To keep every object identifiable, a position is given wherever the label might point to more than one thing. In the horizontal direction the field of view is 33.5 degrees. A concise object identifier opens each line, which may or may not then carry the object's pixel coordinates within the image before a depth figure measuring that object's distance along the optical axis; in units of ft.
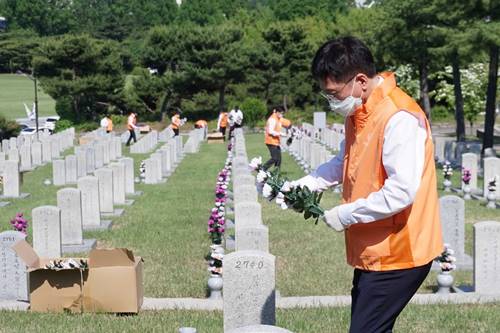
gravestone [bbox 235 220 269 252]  30.63
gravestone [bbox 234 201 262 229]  37.91
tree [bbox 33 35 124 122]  182.70
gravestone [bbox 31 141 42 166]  98.95
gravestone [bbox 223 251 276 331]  21.57
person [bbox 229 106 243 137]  135.85
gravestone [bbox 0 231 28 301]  30.32
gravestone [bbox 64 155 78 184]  76.48
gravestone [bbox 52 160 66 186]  75.97
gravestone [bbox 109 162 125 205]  60.54
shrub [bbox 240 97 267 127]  185.26
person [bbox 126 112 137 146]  128.77
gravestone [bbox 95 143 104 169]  93.97
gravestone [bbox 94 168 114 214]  54.49
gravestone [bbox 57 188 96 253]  41.93
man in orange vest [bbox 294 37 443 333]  13.61
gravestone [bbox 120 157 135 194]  66.95
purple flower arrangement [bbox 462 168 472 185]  60.54
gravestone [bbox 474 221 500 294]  30.27
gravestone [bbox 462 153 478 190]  63.82
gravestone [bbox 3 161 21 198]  66.59
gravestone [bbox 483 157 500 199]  58.80
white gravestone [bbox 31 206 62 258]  36.68
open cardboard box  27.12
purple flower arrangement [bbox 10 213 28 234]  35.94
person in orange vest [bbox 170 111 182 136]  133.39
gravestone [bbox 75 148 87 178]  80.02
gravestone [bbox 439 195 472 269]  36.27
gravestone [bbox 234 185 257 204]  44.52
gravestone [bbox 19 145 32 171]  95.08
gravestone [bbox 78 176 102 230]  49.01
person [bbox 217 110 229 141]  145.89
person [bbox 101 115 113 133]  141.69
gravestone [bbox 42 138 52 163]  103.71
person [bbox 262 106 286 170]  68.51
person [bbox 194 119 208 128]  152.25
